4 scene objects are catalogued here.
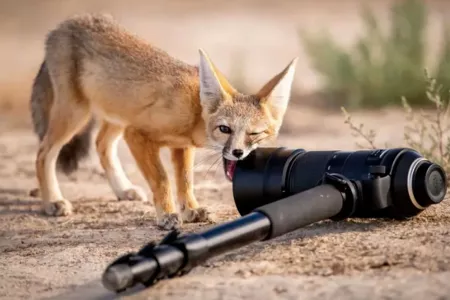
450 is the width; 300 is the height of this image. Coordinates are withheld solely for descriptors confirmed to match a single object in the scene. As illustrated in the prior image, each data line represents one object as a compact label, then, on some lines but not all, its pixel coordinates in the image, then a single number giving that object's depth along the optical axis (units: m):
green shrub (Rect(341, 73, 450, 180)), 11.58
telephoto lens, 8.71
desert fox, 10.67
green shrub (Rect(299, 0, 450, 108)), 20.30
